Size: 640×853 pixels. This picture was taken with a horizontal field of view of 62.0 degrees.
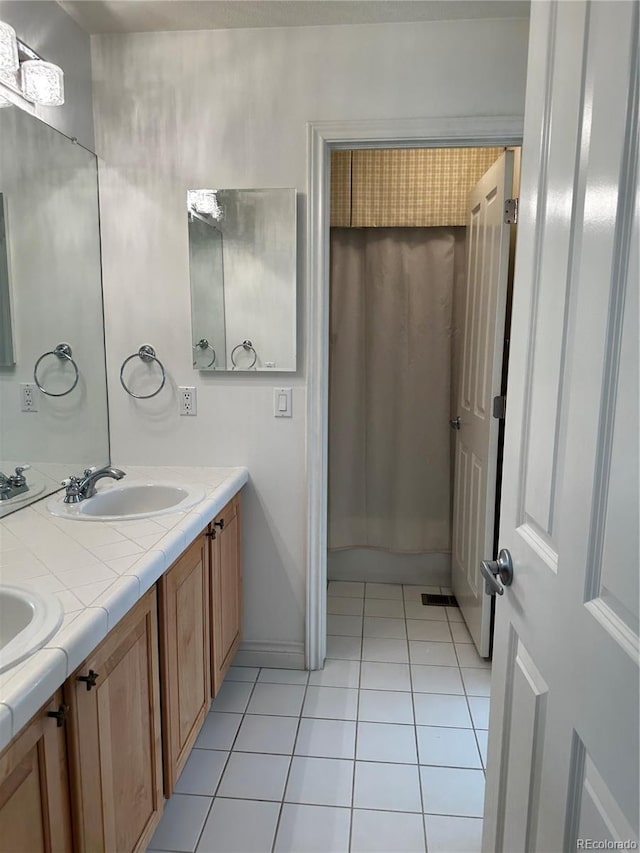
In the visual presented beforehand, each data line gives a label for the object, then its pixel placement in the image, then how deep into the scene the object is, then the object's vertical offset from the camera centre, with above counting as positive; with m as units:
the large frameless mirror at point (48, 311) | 1.60 +0.13
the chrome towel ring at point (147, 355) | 2.14 -0.02
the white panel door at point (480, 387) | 2.13 -0.14
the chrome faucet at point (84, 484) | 1.67 -0.43
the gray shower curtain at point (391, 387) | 2.87 -0.19
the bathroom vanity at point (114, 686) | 0.84 -0.70
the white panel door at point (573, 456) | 0.63 -0.15
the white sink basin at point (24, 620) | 0.86 -0.49
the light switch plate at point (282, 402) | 2.13 -0.20
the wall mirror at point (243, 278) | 2.03 +0.28
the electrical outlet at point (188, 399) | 2.16 -0.20
